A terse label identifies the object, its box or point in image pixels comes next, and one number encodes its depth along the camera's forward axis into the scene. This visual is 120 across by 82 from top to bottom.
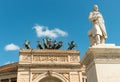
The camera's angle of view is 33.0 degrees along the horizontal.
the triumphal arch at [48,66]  25.02
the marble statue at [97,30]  5.63
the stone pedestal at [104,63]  4.96
